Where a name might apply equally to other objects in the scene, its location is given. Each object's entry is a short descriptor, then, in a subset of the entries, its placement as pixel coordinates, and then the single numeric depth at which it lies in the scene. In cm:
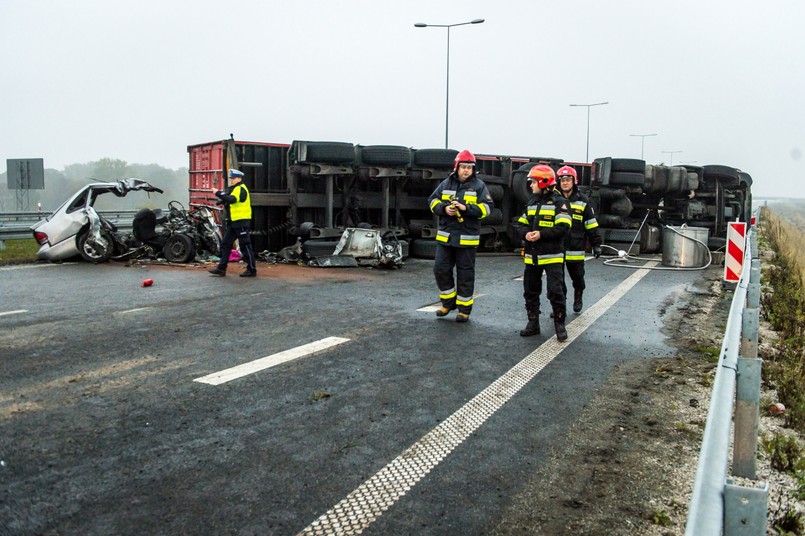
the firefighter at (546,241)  680
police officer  1093
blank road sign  2333
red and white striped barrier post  1009
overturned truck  1395
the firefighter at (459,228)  747
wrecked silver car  1230
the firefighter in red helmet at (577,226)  843
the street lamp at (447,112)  2547
